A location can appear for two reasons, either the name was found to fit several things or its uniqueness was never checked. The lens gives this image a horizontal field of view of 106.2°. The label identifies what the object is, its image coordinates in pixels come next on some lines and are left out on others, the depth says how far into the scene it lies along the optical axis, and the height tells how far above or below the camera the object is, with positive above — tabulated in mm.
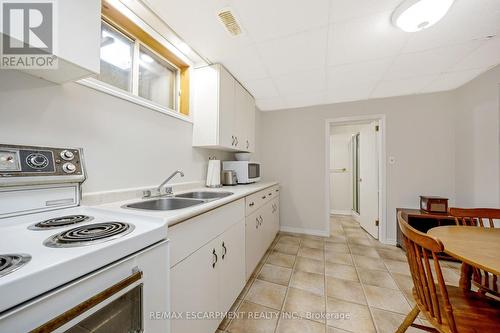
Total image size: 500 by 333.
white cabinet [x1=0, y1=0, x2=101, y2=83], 767 +545
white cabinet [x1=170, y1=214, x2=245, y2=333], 934 -702
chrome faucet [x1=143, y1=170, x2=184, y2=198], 1416 -204
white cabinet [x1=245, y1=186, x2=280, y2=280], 1804 -681
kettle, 2357 -137
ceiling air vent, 1313 +1080
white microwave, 2506 -24
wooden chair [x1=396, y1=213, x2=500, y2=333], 826 -702
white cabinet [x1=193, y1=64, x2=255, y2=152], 1953 +639
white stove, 430 -250
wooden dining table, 839 -419
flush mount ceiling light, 1177 +1022
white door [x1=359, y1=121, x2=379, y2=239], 2971 -205
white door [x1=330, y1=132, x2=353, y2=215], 4602 -211
